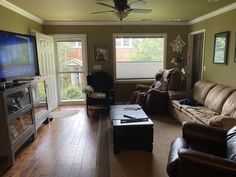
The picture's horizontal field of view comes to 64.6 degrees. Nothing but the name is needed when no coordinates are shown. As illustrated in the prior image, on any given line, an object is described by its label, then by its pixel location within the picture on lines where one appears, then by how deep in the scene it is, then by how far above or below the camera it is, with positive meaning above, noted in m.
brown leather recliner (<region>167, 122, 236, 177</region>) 1.51 -0.89
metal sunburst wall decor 5.62 +0.44
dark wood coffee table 2.76 -1.11
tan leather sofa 2.69 -0.87
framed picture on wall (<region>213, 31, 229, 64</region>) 3.81 +0.23
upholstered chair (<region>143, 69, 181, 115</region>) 4.57 -0.90
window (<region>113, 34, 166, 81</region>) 5.68 +0.11
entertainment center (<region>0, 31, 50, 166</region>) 2.55 -0.53
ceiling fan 2.81 +0.81
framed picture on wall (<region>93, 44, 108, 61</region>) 5.45 +0.23
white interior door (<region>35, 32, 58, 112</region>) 4.38 -0.08
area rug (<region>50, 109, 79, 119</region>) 4.62 -1.35
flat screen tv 2.91 +0.09
